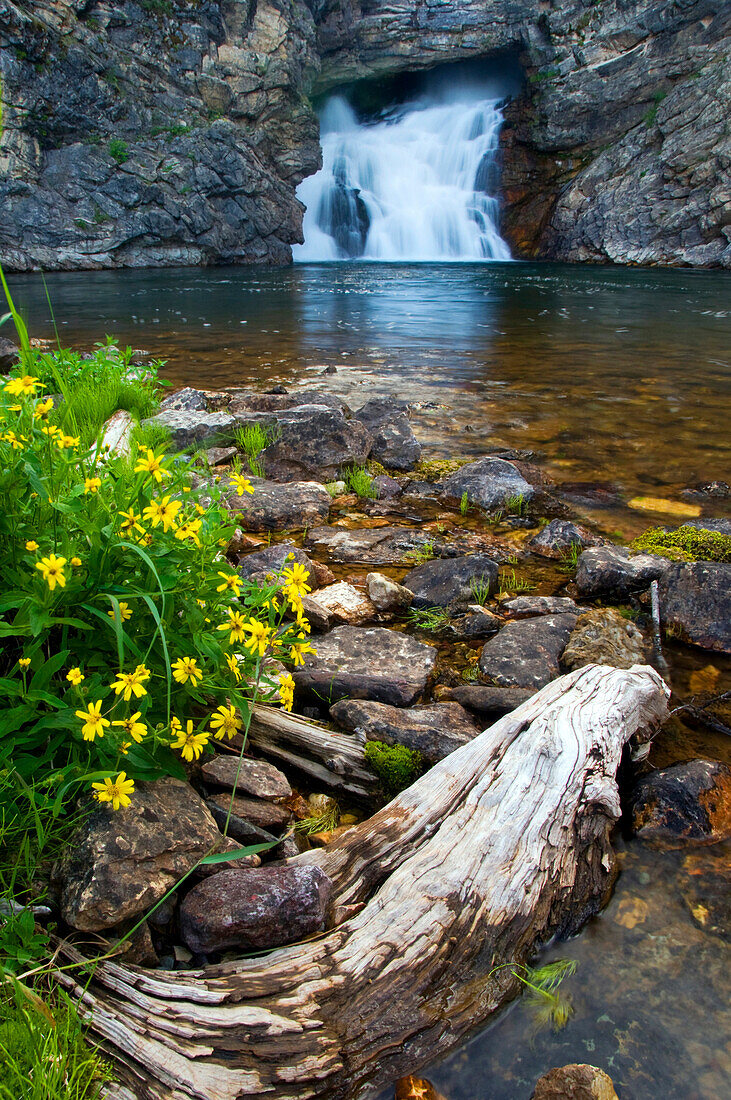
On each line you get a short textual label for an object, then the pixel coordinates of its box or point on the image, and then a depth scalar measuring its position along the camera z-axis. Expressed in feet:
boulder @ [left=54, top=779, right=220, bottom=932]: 5.09
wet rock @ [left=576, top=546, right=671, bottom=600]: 12.25
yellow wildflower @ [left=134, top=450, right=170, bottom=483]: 5.61
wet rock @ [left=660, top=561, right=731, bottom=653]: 10.75
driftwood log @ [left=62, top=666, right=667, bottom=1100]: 4.73
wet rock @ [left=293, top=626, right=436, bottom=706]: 9.15
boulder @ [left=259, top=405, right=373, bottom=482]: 17.71
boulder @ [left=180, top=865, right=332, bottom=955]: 5.48
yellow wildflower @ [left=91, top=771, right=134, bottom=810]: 4.95
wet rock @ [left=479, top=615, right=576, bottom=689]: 9.79
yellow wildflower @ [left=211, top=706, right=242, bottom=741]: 5.89
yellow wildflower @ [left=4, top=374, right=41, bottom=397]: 6.45
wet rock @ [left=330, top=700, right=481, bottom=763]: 7.97
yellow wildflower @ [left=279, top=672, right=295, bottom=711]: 6.15
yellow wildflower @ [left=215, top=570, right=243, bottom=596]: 5.89
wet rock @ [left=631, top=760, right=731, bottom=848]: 7.32
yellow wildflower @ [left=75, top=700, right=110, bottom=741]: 4.81
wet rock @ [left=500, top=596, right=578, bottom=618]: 11.68
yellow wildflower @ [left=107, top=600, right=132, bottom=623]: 5.52
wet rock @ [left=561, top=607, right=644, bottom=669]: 9.98
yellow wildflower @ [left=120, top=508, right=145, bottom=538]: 5.62
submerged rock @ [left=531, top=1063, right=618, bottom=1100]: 4.77
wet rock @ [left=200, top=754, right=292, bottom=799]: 6.90
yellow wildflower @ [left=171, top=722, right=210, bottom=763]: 5.43
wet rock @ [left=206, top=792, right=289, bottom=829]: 6.70
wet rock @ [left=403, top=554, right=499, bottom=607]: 11.87
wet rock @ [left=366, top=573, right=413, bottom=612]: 11.76
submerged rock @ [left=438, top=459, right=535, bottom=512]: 16.01
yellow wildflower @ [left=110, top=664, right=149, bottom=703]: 4.99
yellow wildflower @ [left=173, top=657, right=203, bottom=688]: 5.50
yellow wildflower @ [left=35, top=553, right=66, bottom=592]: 4.87
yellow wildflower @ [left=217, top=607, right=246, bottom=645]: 5.54
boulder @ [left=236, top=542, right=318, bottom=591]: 11.48
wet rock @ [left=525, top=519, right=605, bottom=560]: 13.93
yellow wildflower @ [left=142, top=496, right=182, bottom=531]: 5.37
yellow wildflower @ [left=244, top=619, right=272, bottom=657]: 5.54
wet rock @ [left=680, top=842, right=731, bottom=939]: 6.46
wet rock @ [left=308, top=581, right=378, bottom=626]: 11.32
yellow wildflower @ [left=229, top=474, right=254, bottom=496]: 6.84
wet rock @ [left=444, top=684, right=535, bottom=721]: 8.93
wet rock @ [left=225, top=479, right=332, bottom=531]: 14.89
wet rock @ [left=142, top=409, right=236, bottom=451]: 17.72
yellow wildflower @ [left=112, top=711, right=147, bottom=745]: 5.06
